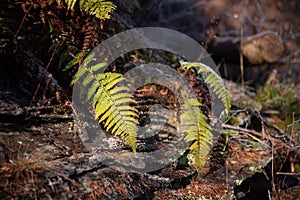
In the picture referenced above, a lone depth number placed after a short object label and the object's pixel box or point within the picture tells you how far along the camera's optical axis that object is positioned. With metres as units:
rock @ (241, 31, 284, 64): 12.95
